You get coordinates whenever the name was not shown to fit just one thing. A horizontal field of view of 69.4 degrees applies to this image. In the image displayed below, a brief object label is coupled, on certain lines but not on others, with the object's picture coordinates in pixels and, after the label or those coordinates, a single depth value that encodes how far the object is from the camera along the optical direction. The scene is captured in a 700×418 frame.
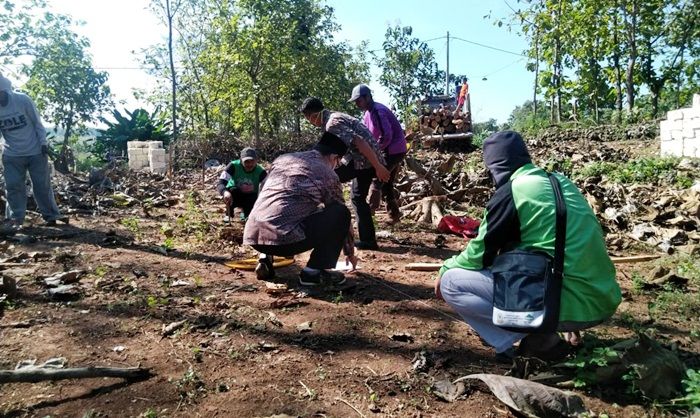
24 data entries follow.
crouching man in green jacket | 2.40
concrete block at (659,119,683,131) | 9.63
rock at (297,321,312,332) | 3.25
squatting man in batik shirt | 3.76
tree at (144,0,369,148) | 13.76
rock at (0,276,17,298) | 3.58
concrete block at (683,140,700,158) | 9.26
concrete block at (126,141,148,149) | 14.76
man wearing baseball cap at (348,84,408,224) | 5.31
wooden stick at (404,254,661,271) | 4.71
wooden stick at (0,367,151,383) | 2.29
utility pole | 31.40
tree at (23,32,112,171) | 19.86
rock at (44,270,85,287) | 3.89
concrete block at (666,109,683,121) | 9.51
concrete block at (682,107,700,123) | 9.12
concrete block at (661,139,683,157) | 9.66
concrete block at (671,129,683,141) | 9.63
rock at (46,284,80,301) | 3.66
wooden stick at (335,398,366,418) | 2.30
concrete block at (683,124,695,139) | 9.38
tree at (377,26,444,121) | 29.58
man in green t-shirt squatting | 5.93
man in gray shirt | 5.83
